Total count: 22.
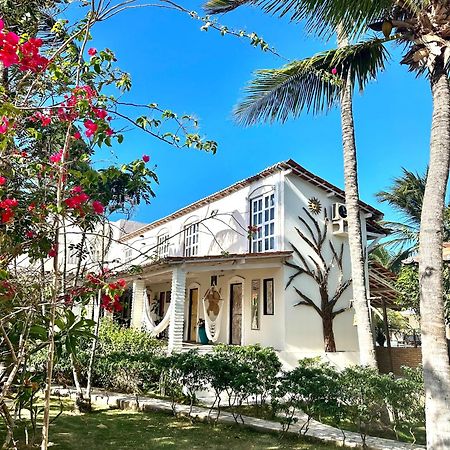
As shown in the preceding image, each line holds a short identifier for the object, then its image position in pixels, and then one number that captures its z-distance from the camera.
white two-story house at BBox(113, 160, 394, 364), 14.38
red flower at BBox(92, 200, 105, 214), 4.64
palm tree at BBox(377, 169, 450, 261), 24.16
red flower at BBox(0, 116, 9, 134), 3.68
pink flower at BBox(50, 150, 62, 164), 4.41
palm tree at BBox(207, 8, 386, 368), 8.40
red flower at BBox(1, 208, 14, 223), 4.11
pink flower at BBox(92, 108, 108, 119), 4.19
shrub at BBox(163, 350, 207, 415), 8.95
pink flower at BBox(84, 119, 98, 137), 4.03
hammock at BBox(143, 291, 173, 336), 14.90
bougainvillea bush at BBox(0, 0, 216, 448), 4.07
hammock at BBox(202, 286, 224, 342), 16.11
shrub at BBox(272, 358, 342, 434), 7.42
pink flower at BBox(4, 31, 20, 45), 3.73
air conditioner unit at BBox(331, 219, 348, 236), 16.38
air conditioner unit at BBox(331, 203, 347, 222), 16.62
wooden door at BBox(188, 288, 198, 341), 19.50
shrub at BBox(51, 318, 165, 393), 10.68
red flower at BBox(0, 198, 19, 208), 4.09
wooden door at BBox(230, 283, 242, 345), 16.77
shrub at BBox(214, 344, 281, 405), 8.40
